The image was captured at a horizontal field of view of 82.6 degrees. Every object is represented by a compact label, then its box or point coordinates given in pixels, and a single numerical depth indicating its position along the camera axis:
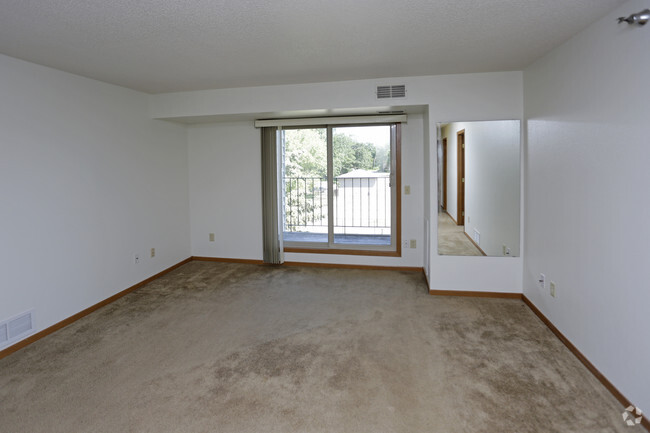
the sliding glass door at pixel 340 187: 4.93
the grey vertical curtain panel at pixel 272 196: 5.03
